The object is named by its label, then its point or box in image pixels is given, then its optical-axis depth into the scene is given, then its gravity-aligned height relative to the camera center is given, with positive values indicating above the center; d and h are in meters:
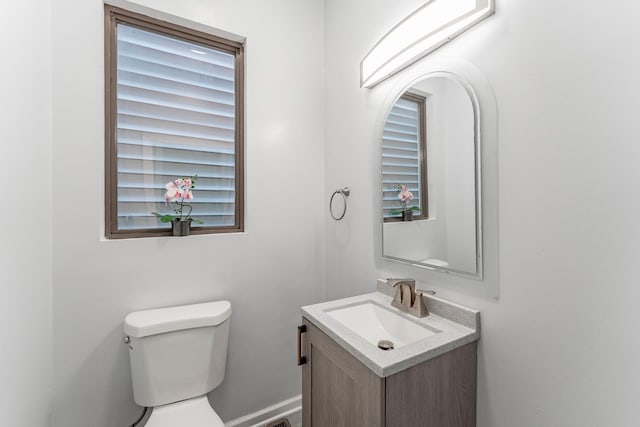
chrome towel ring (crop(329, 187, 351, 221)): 1.57 +0.12
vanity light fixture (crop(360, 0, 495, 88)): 0.89 +0.67
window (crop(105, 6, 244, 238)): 1.33 +0.50
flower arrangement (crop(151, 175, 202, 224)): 1.35 +0.10
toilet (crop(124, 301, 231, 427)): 1.15 -0.64
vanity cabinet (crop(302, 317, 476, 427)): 0.76 -0.55
